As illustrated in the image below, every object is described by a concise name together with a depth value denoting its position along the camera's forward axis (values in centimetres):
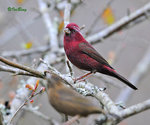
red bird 694
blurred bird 388
